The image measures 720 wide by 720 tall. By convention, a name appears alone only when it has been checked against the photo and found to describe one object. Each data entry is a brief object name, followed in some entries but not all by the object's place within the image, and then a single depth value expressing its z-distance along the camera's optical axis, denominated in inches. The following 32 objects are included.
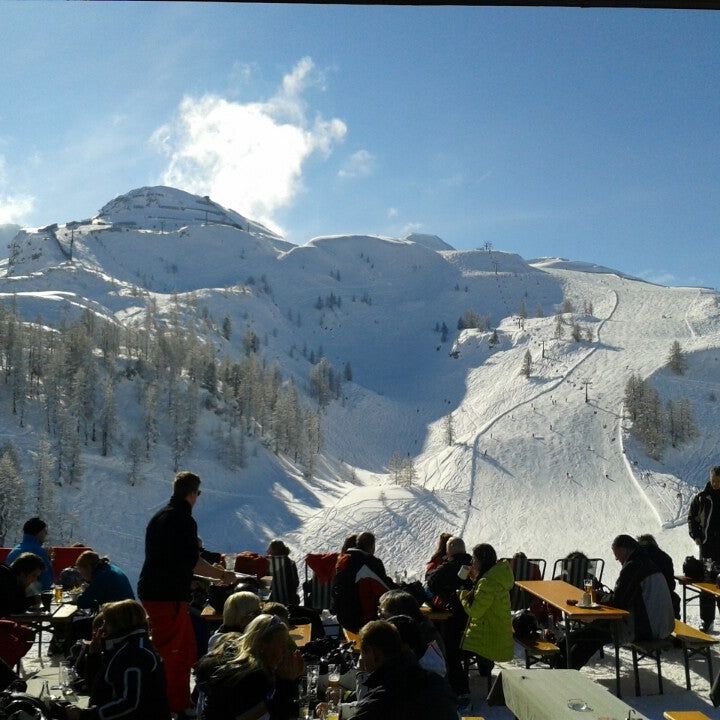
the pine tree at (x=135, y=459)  2529.5
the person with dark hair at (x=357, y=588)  336.5
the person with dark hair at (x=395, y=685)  183.2
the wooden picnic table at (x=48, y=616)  355.3
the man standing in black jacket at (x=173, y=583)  277.0
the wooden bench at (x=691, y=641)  341.1
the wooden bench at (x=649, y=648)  341.1
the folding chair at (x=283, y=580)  472.7
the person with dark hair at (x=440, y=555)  418.3
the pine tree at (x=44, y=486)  2064.5
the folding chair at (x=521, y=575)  480.8
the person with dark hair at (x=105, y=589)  355.3
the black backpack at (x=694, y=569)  446.6
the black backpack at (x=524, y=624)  379.2
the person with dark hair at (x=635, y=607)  347.9
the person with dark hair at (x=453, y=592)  346.3
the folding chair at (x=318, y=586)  475.8
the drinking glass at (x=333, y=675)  257.3
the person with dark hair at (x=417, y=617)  252.1
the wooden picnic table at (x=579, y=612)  332.5
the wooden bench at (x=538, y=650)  357.1
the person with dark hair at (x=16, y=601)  298.0
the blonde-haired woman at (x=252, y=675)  184.5
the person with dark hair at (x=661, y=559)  395.2
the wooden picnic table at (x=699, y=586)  407.4
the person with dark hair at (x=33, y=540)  435.2
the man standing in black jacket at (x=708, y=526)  462.2
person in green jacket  324.2
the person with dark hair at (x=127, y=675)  209.0
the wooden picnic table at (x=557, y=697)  209.2
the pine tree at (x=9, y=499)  1898.4
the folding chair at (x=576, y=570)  482.6
